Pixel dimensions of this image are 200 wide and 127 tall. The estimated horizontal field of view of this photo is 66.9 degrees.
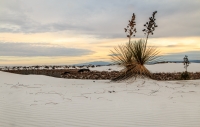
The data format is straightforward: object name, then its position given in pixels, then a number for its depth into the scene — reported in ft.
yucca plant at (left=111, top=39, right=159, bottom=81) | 20.46
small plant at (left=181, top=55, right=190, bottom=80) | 26.16
